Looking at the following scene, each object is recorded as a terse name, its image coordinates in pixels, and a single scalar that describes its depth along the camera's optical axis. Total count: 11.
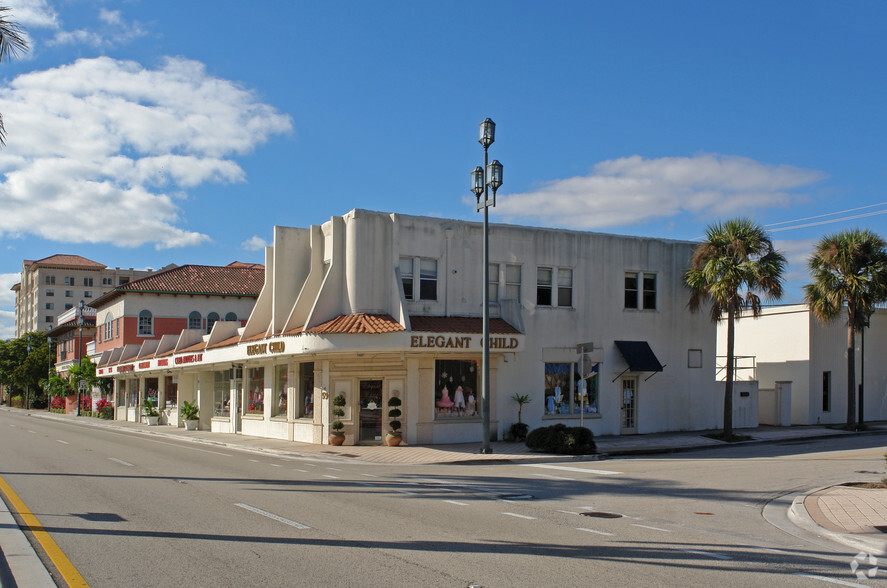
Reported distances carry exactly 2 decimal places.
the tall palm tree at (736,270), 26.19
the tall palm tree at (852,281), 30.06
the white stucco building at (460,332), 24.48
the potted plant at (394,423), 24.08
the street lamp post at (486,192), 21.72
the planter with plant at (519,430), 25.30
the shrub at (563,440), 22.02
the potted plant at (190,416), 36.91
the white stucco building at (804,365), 32.59
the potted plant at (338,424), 24.38
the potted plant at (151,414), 43.75
